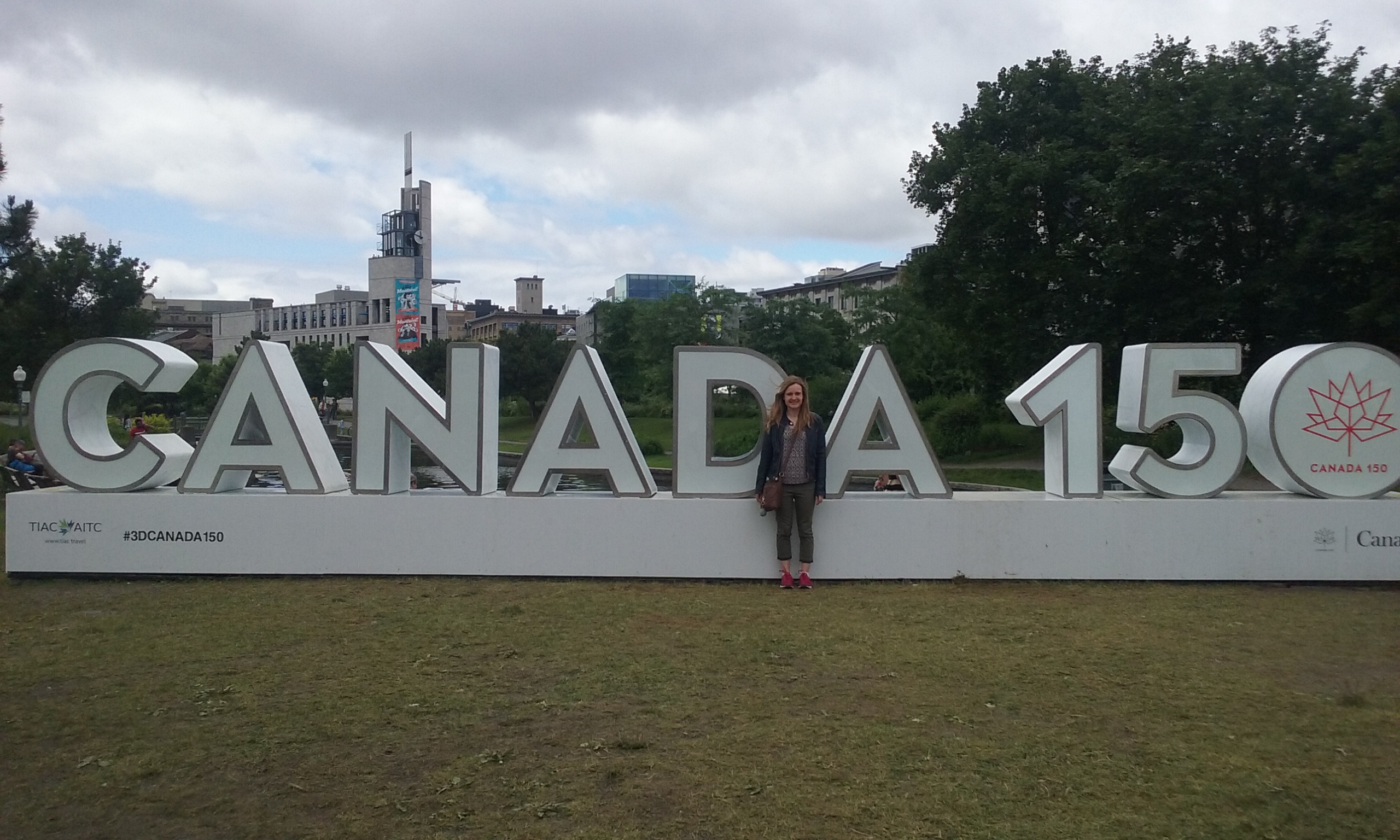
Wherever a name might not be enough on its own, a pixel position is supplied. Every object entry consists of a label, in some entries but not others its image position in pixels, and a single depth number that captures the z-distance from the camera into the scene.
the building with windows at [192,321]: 129.50
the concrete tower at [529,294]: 153.75
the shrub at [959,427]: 33.47
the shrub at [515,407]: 65.31
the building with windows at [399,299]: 105.81
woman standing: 9.20
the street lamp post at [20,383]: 25.85
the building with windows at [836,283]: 102.44
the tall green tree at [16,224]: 20.69
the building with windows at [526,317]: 137.12
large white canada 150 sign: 9.49
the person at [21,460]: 17.64
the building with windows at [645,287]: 134.50
